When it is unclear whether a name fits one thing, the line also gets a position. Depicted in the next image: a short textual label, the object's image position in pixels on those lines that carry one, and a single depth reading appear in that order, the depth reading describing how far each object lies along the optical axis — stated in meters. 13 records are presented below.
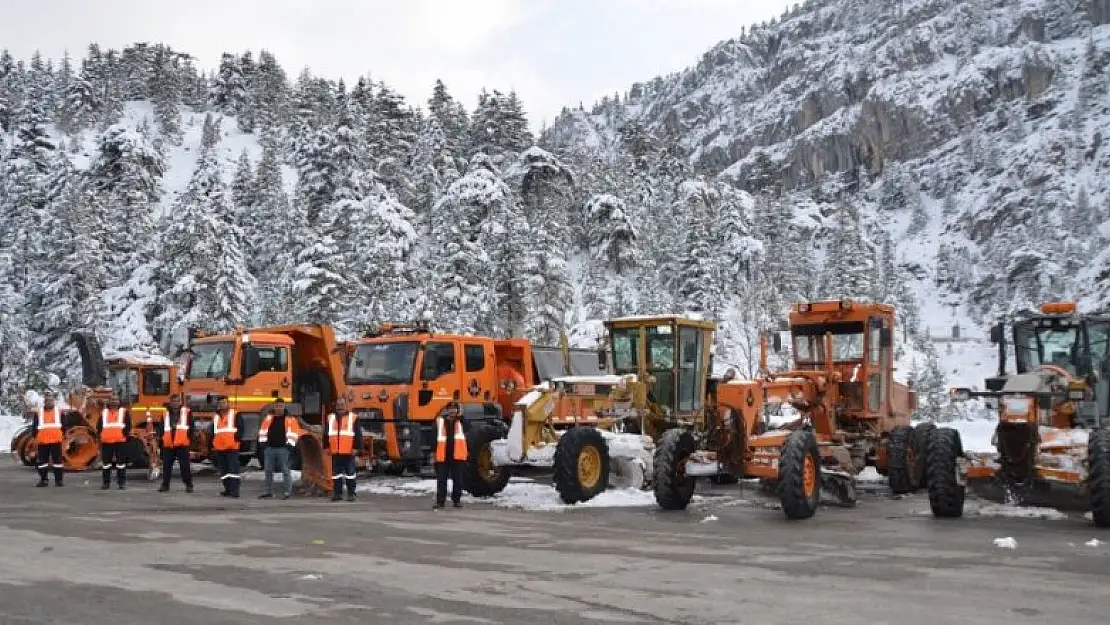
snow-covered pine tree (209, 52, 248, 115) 131.88
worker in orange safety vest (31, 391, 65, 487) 19.02
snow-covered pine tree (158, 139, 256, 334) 45.41
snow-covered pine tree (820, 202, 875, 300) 76.31
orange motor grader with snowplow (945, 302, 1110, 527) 13.05
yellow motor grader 16.09
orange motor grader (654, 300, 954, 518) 14.38
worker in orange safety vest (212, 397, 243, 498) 17.50
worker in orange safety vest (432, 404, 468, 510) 15.74
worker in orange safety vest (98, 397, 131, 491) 18.70
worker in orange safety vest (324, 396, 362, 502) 16.88
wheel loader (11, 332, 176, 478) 22.48
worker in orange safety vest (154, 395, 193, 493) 18.31
